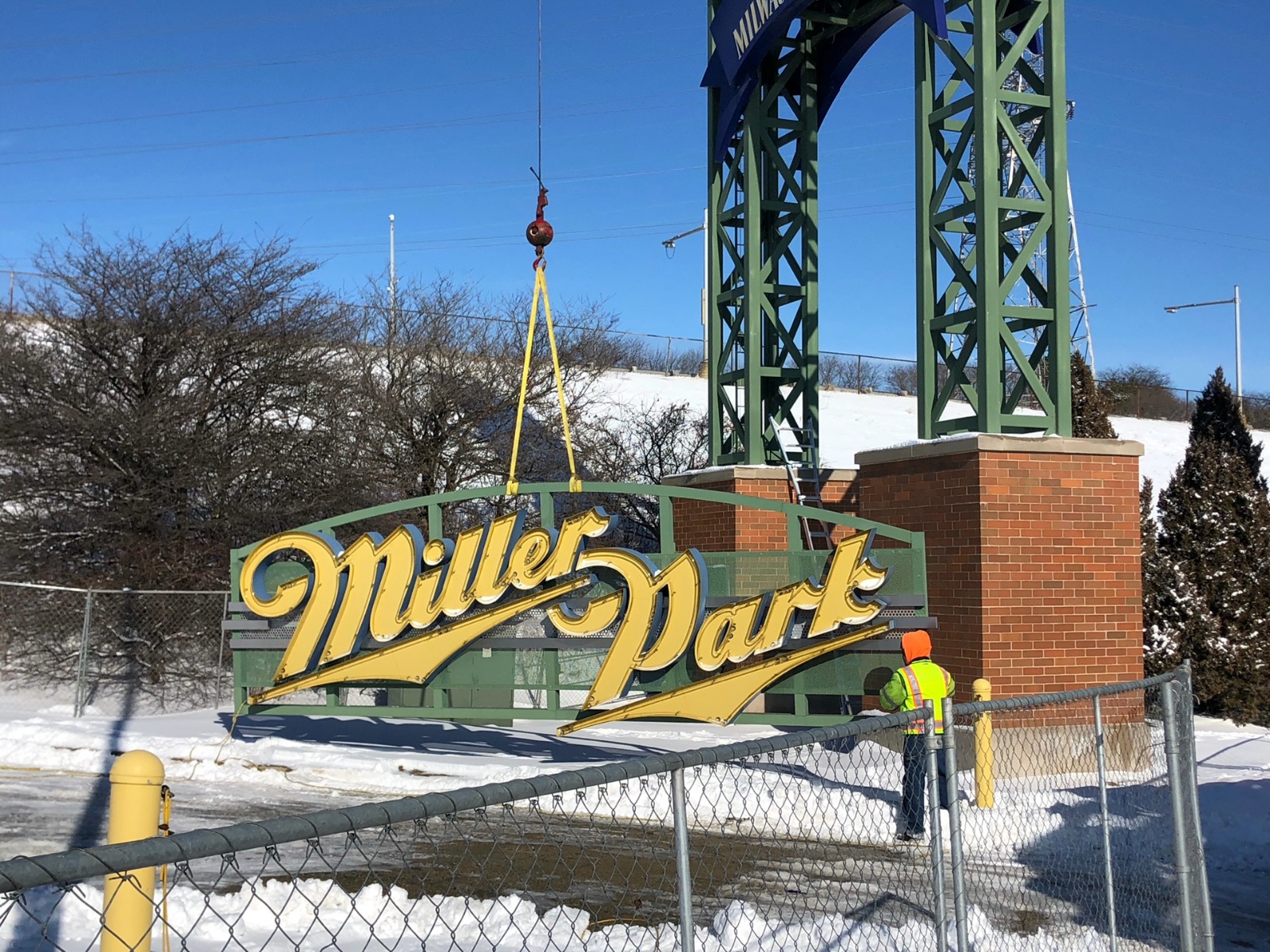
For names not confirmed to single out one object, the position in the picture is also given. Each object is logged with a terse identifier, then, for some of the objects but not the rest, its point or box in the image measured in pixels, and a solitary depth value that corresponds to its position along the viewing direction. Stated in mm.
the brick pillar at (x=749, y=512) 14617
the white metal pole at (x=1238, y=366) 48906
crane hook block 11461
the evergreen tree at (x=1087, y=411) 19031
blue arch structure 14266
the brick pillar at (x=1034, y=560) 11188
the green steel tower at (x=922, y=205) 11609
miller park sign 10602
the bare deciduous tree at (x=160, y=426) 18000
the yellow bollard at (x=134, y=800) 4477
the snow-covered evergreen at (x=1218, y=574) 16516
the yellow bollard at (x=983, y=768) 9687
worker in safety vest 9539
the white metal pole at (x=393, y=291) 26409
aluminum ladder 14203
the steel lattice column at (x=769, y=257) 15109
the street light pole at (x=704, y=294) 36906
